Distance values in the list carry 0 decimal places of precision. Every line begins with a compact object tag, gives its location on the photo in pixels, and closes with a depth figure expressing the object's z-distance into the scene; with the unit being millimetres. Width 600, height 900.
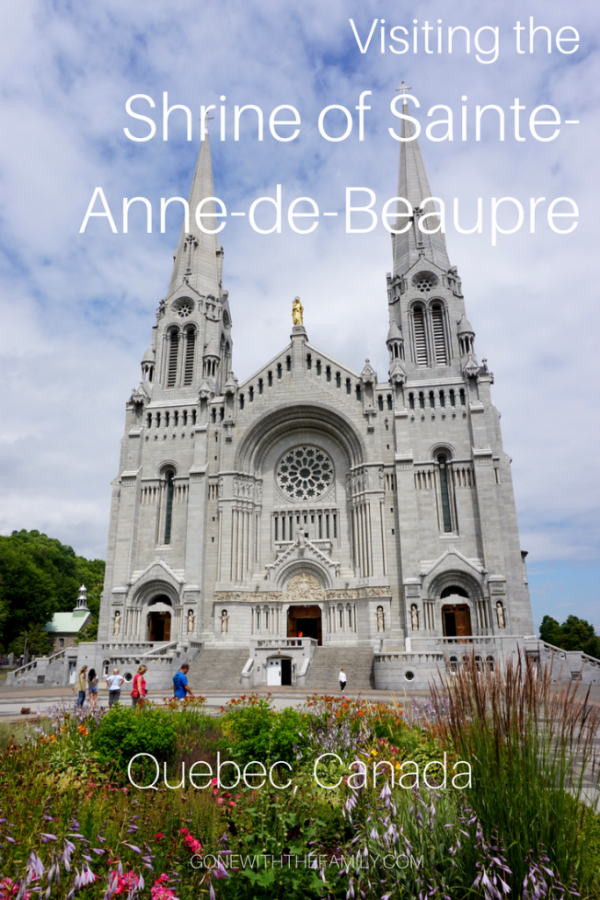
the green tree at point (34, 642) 53312
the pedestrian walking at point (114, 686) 15469
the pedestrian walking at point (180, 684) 13544
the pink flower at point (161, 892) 3373
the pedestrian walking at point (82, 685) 16156
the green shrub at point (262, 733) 8125
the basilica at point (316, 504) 32719
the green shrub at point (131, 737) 7859
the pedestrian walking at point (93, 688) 14628
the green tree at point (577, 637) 53344
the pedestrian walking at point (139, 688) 13062
